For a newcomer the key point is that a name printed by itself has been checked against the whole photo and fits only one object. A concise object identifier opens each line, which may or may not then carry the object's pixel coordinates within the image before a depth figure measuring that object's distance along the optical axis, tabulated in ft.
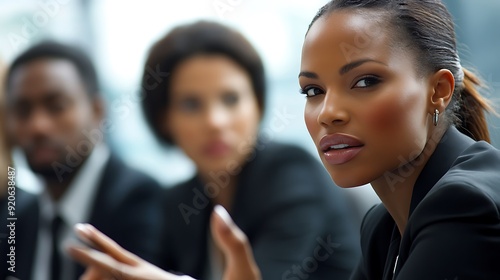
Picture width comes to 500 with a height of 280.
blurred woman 6.12
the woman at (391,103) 4.04
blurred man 6.51
